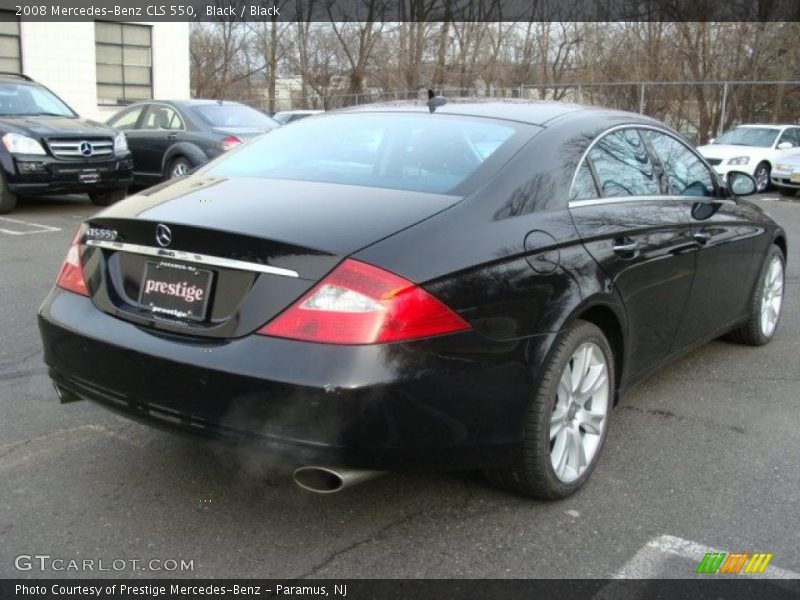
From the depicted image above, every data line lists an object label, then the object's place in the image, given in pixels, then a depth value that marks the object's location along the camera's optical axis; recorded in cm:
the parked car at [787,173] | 1627
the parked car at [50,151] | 1014
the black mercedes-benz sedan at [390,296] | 254
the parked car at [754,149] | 1711
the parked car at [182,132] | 1155
